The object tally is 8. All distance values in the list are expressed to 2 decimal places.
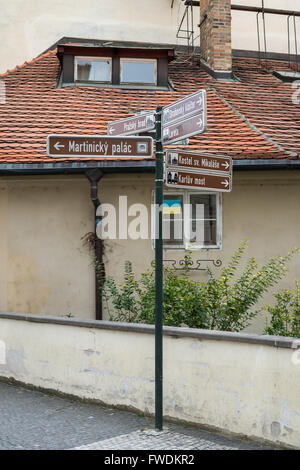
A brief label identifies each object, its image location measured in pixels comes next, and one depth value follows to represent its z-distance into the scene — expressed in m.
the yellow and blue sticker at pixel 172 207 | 10.38
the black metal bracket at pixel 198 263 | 10.14
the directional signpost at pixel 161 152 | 5.54
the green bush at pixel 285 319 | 6.57
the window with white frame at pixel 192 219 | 10.33
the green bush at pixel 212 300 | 6.88
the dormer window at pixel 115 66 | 12.47
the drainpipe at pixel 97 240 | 9.78
